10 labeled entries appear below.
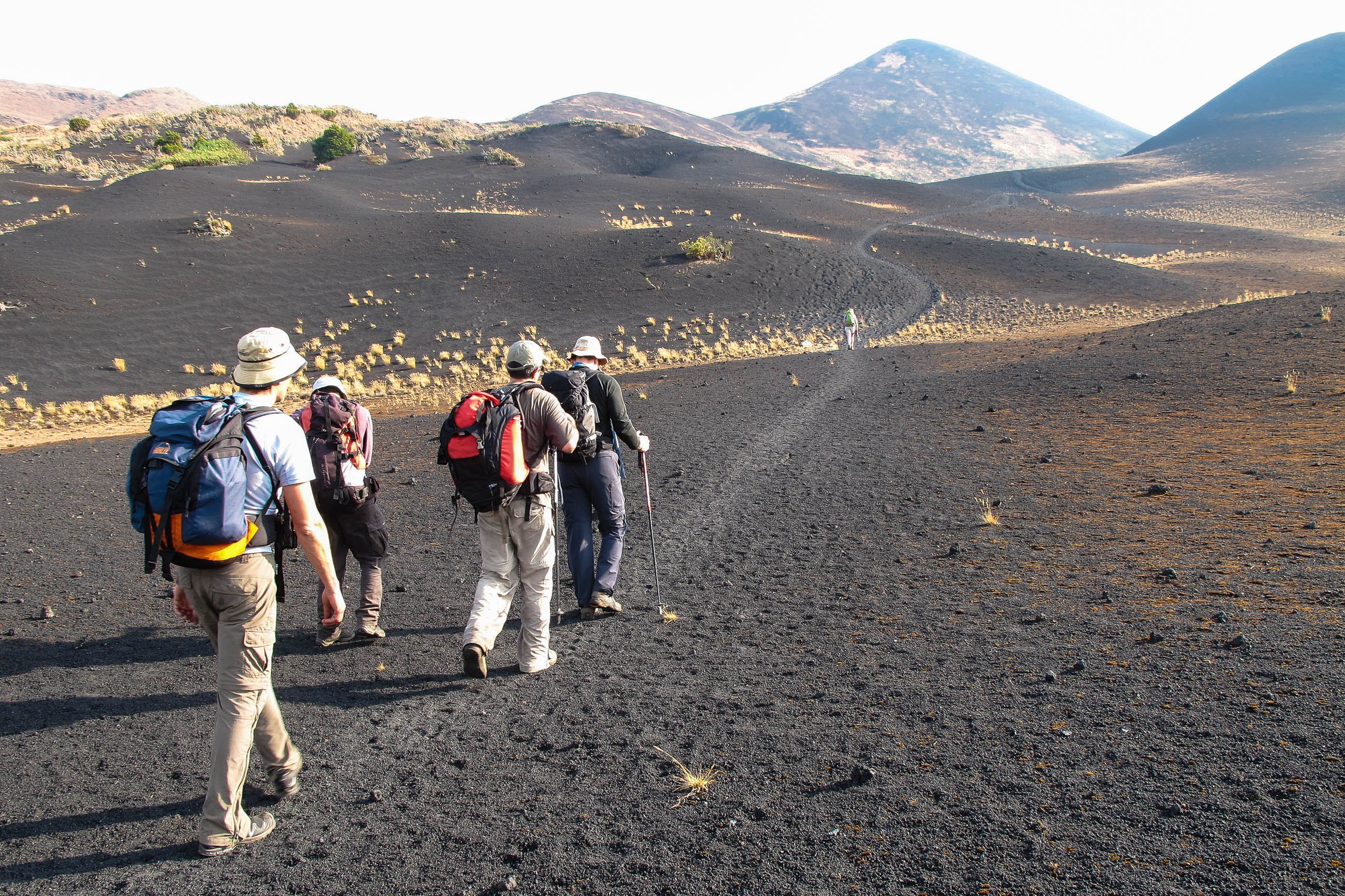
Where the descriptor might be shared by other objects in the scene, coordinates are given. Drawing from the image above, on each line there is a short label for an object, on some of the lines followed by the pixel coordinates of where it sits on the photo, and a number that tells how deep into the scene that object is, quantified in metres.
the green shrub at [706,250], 32.81
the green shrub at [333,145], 58.94
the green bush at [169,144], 56.91
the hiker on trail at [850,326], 23.30
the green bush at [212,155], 50.50
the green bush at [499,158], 58.19
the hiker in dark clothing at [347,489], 4.62
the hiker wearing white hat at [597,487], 5.03
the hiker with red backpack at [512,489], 3.98
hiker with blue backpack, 2.64
